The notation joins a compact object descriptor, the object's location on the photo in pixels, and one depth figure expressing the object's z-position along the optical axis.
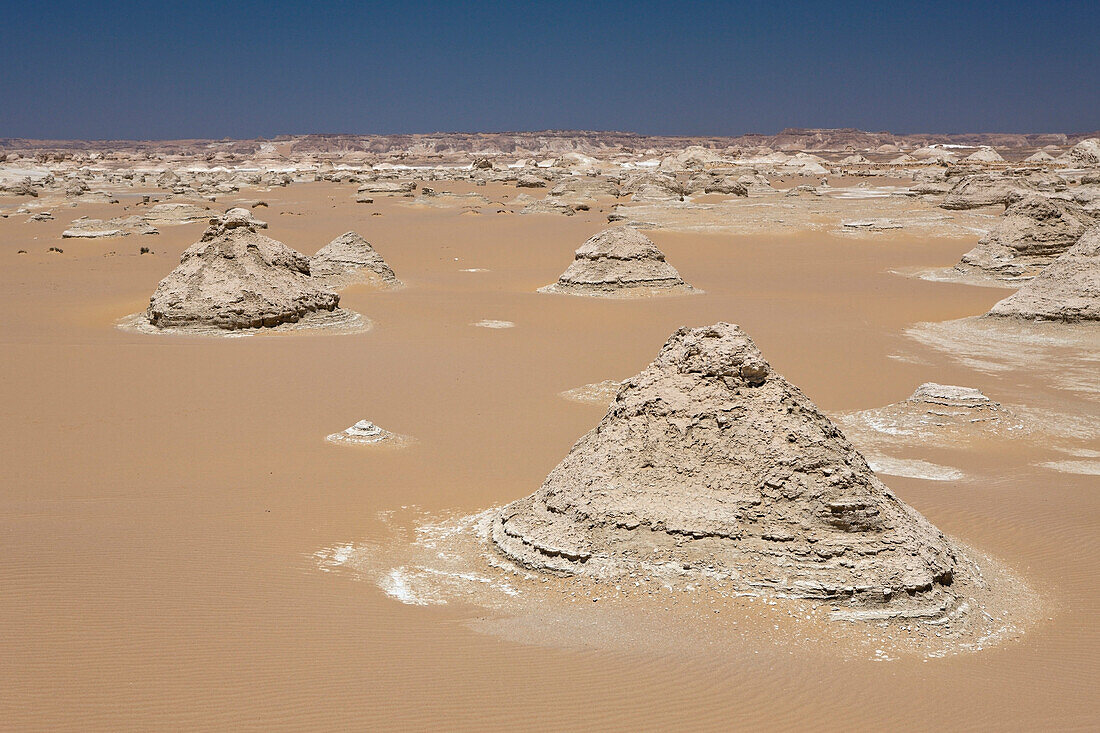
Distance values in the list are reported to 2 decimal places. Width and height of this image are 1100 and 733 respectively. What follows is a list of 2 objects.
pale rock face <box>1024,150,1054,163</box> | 68.06
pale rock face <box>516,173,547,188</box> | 55.56
